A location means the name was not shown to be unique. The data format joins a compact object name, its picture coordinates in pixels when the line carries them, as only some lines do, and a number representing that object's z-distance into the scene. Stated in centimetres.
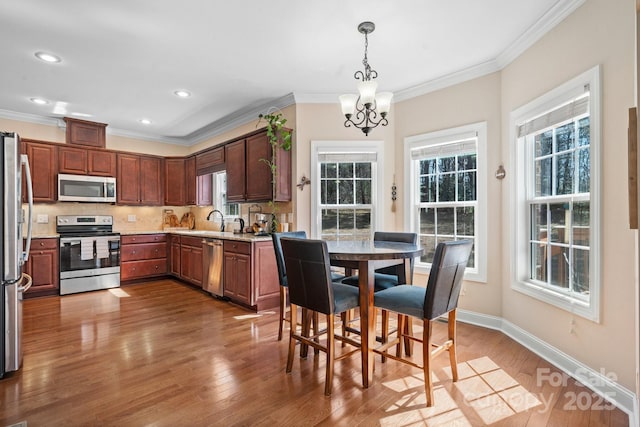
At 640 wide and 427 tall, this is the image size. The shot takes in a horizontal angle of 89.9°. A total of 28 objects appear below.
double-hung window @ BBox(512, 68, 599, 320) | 220
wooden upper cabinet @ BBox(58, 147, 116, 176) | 497
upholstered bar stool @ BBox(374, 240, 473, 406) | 197
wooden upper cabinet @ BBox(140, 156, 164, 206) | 581
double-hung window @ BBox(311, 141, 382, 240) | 407
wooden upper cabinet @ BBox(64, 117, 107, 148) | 507
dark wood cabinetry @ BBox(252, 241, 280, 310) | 381
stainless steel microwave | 493
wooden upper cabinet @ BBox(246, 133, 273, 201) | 416
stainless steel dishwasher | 432
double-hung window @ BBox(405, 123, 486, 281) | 341
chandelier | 254
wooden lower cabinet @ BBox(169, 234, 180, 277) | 541
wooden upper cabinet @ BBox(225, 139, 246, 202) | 458
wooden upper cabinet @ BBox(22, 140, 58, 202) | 469
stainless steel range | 469
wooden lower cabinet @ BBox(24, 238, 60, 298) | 446
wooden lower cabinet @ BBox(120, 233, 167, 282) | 523
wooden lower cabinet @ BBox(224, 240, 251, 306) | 383
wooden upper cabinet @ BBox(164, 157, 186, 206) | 606
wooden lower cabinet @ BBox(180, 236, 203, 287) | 484
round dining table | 214
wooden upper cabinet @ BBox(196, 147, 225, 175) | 507
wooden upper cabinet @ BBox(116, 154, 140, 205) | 554
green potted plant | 403
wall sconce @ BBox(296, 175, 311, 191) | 410
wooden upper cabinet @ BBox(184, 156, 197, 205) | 585
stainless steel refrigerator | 228
